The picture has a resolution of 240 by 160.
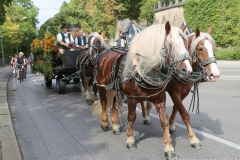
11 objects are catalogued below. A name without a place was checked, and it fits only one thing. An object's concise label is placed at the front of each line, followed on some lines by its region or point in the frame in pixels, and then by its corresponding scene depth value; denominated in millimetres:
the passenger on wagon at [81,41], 10887
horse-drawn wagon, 11023
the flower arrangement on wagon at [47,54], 11664
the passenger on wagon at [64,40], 10935
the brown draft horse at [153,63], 4352
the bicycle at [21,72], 18800
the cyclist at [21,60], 20678
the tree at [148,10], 40956
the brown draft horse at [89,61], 7754
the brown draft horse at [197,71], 4633
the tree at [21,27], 51966
